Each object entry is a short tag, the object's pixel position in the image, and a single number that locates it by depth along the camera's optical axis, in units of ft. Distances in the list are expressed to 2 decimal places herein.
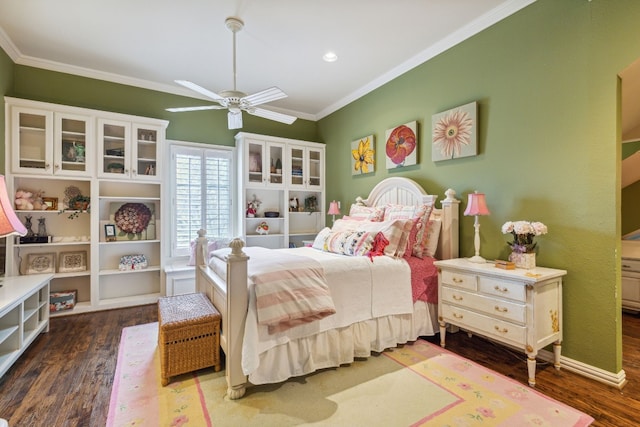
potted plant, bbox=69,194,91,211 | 12.00
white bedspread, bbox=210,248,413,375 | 7.01
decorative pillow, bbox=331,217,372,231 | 10.92
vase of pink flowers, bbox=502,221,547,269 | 7.64
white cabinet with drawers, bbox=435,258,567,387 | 6.89
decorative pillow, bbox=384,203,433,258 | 9.85
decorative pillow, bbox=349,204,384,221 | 11.53
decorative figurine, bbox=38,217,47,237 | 11.83
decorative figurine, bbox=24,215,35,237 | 11.53
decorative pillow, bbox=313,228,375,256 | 9.31
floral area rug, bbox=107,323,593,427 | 5.81
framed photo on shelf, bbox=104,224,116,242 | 12.60
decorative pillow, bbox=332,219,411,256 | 9.21
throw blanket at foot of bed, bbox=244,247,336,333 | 6.46
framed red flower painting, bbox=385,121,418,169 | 11.78
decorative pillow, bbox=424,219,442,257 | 10.03
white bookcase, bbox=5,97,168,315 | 11.22
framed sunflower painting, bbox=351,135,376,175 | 13.92
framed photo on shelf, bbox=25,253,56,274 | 11.57
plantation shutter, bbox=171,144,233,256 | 14.24
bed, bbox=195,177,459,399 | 6.45
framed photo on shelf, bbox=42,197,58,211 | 11.71
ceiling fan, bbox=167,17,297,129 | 8.68
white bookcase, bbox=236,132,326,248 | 15.17
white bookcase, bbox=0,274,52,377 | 7.47
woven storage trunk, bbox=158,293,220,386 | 6.97
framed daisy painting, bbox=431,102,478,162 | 9.66
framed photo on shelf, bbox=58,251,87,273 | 12.02
